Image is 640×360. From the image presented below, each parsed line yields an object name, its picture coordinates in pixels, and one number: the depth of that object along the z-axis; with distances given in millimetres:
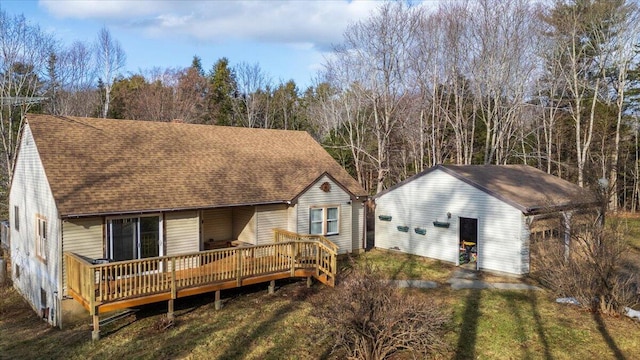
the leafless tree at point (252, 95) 48406
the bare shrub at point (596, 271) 11297
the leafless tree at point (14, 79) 26062
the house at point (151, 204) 12008
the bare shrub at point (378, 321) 8359
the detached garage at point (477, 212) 15984
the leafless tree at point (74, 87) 35656
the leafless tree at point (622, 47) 29359
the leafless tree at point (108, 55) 37238
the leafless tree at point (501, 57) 29438
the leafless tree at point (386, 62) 29922
